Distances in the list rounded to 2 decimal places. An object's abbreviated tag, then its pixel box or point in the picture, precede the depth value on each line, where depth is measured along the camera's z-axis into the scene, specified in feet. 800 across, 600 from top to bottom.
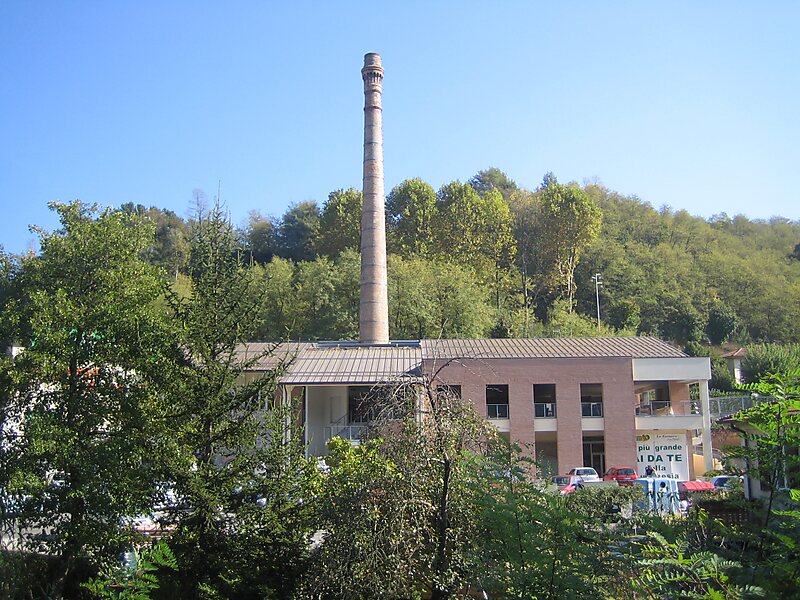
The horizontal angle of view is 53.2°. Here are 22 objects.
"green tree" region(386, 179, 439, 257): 193.26
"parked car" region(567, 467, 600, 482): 100.70
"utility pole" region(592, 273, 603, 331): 196.75
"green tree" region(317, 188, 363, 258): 200.75
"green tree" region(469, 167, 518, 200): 295.28
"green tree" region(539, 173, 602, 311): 201.05
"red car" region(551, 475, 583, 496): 89.34
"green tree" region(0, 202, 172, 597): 40.34
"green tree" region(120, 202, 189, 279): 210.69
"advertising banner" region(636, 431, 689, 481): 116.78
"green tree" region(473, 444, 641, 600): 23.72
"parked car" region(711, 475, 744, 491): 85.22
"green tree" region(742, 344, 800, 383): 164.66
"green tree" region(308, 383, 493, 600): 32.81
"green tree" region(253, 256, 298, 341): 160.45
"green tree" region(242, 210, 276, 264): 250.78
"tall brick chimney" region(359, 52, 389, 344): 124.57
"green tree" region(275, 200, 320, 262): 246.06
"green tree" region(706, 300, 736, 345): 215.31
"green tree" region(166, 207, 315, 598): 39.32
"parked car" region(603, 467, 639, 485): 101.05
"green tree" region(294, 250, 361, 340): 161.58
